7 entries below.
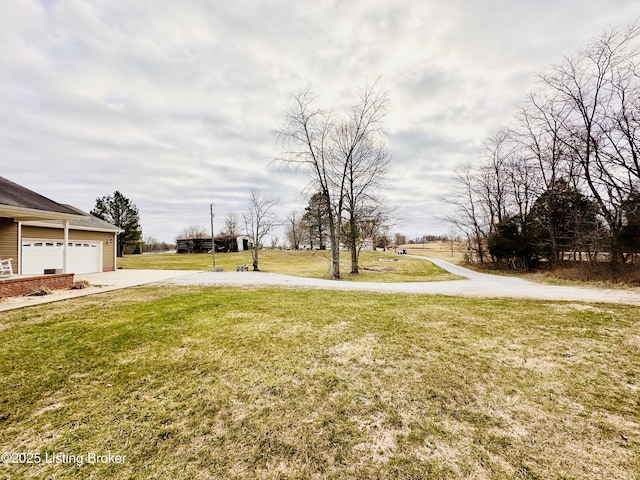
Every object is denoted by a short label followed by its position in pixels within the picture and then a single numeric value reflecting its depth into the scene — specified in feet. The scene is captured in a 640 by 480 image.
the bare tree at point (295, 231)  155.10
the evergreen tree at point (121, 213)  116.47
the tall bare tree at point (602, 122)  37.93
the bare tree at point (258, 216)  74.69
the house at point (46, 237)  32.58
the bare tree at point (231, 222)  161.27
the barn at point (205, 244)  147.43
